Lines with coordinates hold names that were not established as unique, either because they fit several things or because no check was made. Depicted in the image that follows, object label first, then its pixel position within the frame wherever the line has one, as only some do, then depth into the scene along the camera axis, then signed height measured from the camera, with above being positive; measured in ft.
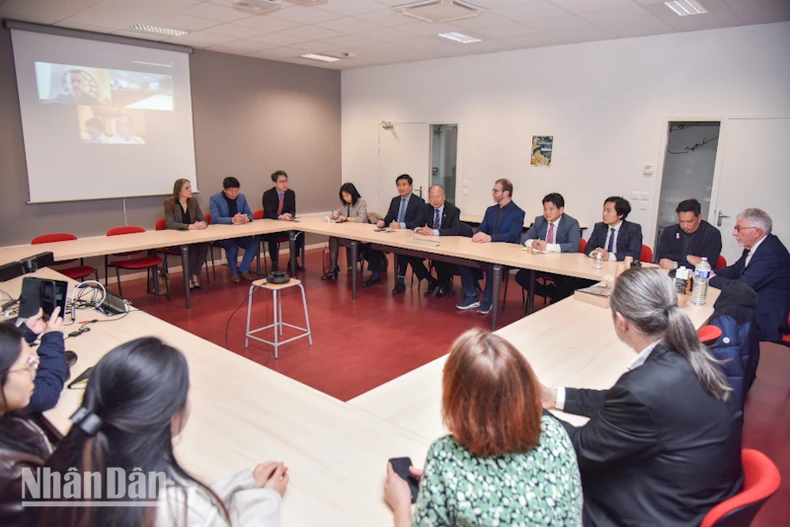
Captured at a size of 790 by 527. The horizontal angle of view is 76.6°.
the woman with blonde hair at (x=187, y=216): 19.19 -2.23
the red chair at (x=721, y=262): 14.78 -2.68
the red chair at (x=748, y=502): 4.13 -2.72
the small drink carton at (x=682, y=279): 11.00 -2.40
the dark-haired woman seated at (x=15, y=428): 3.77 -2.29
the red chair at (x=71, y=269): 16.22 -3.63
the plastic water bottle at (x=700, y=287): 10.87 -2.53
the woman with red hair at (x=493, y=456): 3.40 -2.02
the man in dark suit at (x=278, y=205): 22.24 -1.99
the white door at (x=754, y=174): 16.44 -0.13
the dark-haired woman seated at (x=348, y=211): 21.97 -2.18
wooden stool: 12.96 -4.25
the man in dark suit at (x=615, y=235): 15.20 -2.09
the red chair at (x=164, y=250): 18.98 -3.44
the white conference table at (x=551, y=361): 6.41 -3.00
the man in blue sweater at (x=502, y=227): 17.99 -2.19
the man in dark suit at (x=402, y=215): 20.44 -2.16
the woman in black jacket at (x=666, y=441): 4.42 -2.42
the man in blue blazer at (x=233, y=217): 20.89 -2.39
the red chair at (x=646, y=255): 15.91 -2.71
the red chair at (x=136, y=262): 17.16 -3.57
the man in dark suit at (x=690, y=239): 14.14 -2.01
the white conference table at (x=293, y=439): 4.66 -3.06
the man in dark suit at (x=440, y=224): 19.11 -2.32
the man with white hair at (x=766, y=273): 11.27 -2.27
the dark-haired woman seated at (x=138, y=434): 3.12 -1.75
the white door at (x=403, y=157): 25.80 +0.32
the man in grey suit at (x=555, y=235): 16.06 -2.28
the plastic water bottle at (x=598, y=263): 13.75 -2.60
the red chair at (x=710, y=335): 7.88 -2.58
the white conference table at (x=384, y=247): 14.43 -2.73
